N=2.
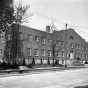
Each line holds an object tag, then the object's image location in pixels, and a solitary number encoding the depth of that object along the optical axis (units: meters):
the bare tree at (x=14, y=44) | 26.02
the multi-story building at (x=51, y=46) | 34.25
